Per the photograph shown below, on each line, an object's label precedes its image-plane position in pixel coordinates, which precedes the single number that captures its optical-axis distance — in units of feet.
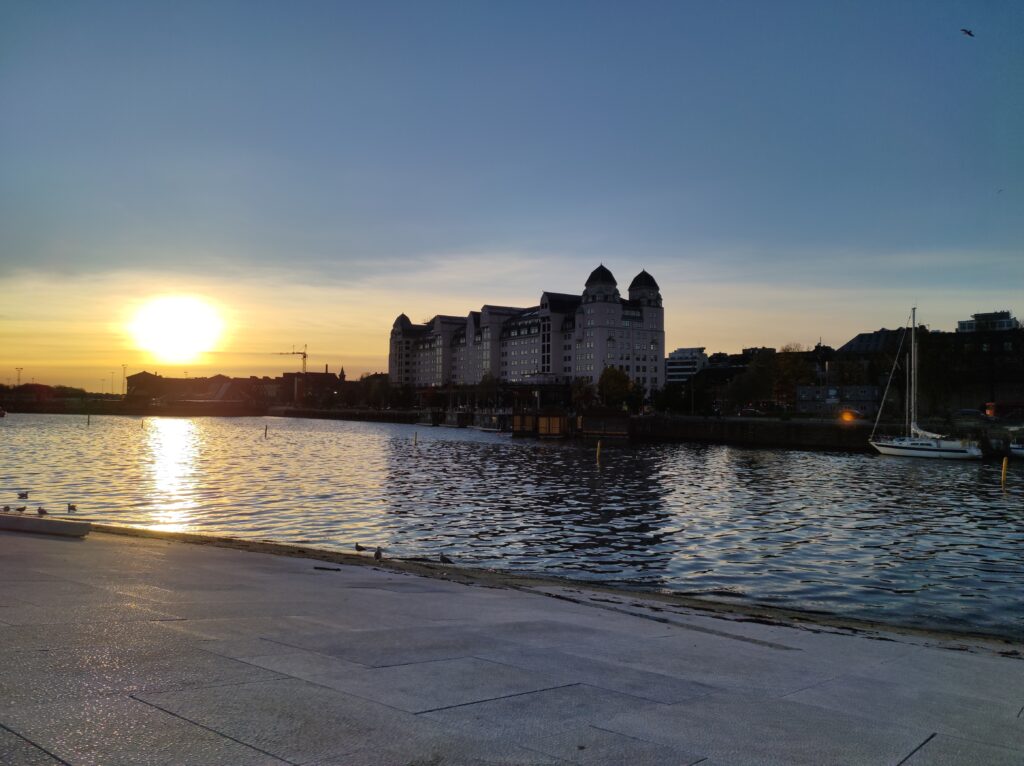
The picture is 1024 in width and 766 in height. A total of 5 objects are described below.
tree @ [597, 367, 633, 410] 620.82
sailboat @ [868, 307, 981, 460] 263.49
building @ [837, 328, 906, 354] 565.41
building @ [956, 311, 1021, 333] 531.50
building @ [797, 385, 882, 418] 400.26
